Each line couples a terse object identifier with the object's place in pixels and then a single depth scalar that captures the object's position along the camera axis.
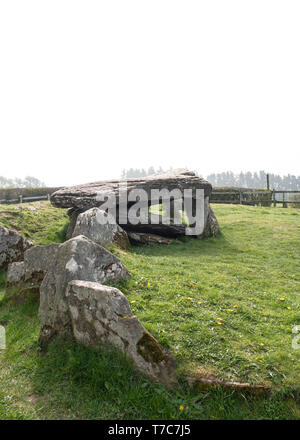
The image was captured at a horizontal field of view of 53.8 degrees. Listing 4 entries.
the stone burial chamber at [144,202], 12.99
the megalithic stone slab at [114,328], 4.79
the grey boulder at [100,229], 10.29
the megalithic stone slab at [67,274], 5.97
